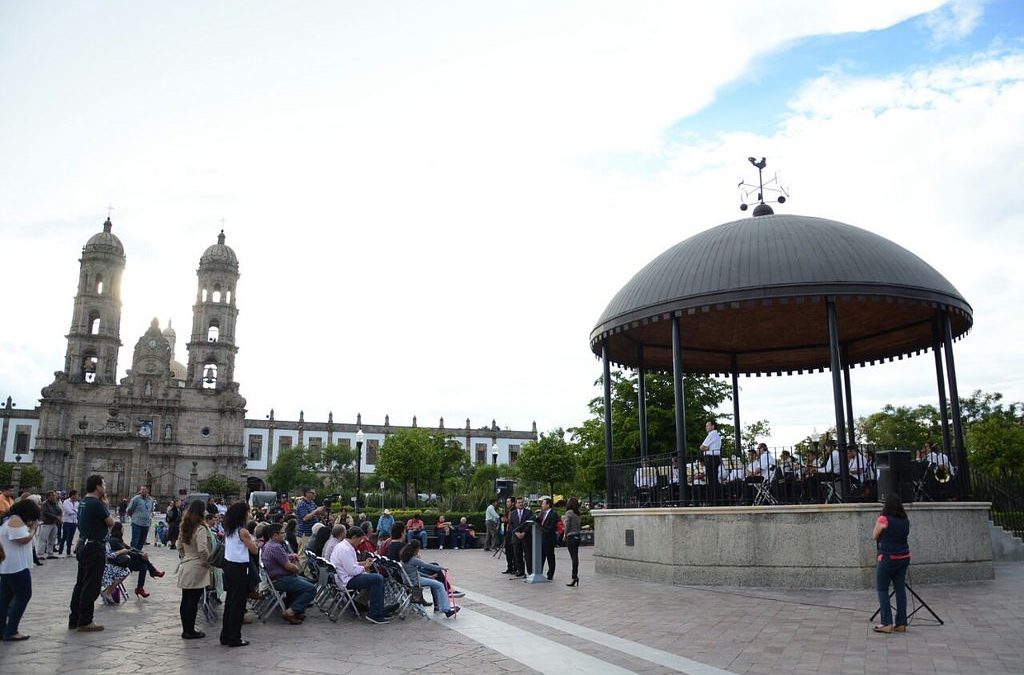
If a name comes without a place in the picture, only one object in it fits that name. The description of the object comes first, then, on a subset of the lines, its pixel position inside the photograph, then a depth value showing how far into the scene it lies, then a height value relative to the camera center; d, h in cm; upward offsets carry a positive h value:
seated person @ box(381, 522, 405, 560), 1188 -105
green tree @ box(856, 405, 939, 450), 5009 +359
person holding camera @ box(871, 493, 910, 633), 893 -96
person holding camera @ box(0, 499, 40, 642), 832 -100
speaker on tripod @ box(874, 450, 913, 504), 1262 +14
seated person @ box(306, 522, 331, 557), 1249 -105
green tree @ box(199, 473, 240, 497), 7381 -102
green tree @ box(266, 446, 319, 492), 7988 +50
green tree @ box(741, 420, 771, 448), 4312 +261
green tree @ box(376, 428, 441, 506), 5159 +113
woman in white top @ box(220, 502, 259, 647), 861 -107
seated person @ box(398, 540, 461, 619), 1110 -153
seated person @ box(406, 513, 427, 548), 1820 -122
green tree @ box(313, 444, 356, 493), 8416 +99
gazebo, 1462 +371
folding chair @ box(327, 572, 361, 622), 1069 -177
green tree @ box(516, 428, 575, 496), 5119 +97
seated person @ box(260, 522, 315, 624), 1040 -139
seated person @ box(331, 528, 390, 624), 1045 -140
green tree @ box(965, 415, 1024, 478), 3600 +137
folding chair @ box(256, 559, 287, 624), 1039 -174
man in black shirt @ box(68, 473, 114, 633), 924 -99
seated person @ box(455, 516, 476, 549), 3073 -242
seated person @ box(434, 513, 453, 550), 3000 -223
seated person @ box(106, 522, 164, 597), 1162 -129
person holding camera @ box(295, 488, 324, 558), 1648 -86
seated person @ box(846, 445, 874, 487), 1430 +18
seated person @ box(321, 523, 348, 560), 1092 -84
